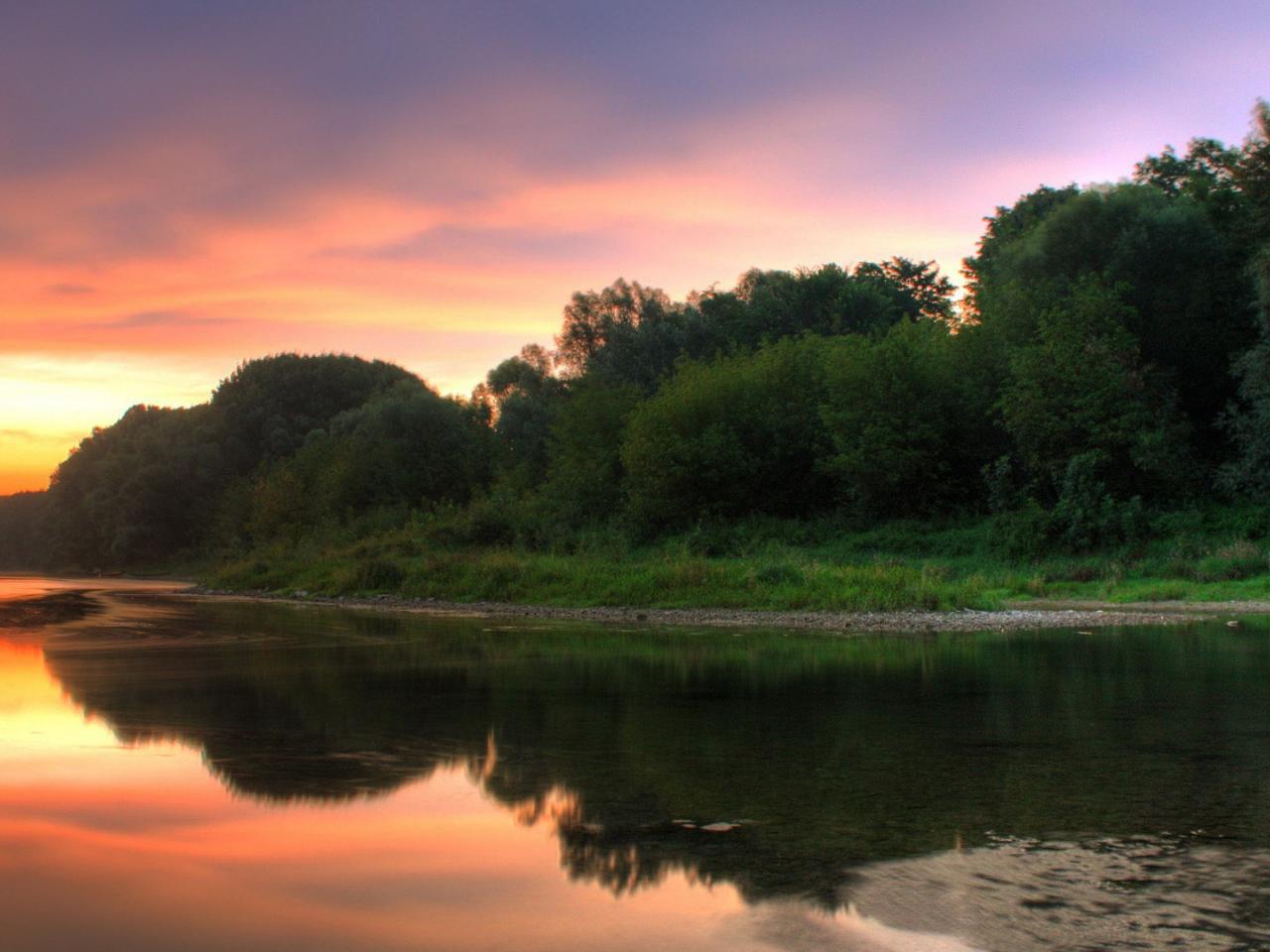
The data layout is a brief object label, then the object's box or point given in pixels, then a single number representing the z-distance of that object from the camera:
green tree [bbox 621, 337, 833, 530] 53.75
